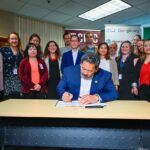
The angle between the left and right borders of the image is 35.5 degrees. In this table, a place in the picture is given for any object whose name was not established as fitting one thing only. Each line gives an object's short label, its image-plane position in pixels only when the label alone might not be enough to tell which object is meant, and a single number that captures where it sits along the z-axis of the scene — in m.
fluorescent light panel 5.91
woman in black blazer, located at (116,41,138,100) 3.49
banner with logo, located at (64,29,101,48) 5.23
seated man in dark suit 2.04
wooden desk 1.69
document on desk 1.85
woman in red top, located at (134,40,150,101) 3.14
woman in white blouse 3.51
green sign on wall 8.09
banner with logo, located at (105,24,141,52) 5.48
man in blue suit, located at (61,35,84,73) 3.45
